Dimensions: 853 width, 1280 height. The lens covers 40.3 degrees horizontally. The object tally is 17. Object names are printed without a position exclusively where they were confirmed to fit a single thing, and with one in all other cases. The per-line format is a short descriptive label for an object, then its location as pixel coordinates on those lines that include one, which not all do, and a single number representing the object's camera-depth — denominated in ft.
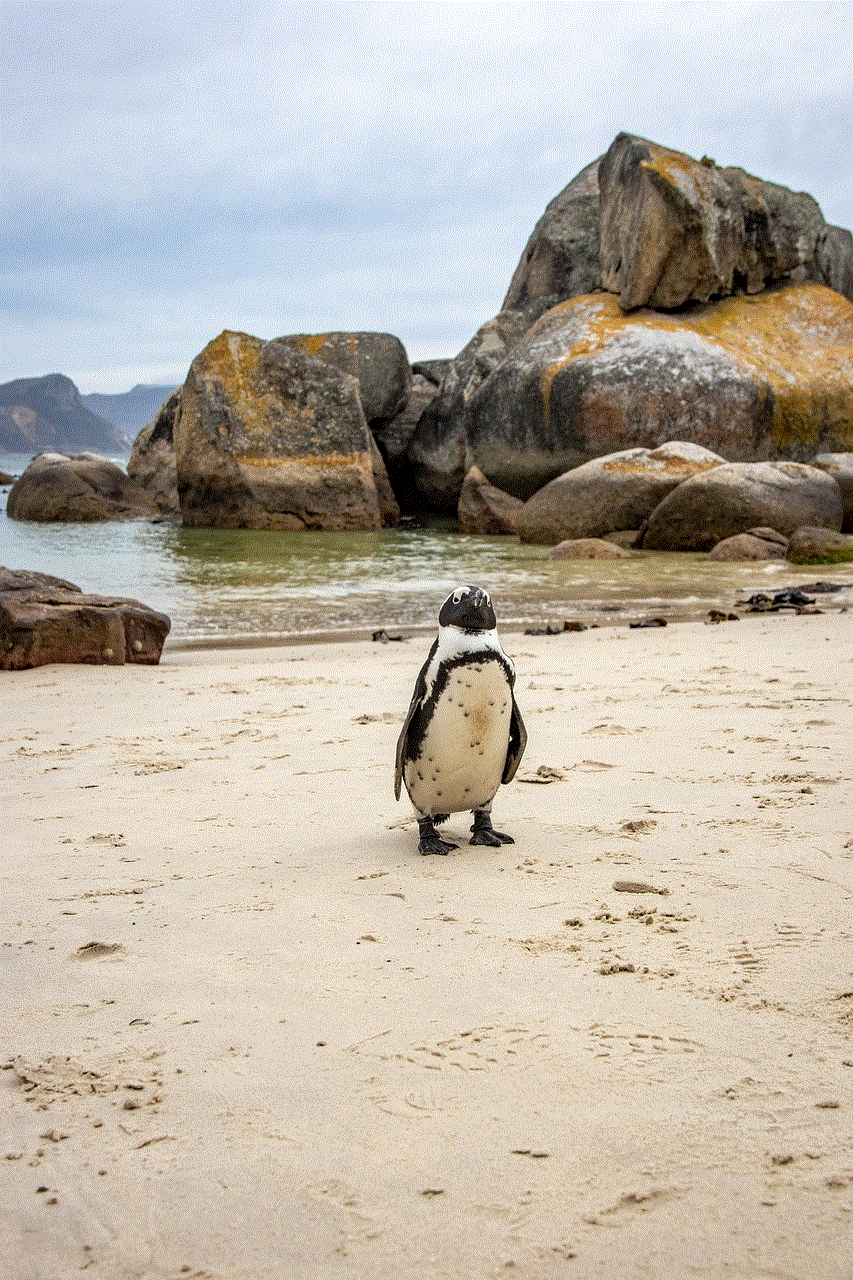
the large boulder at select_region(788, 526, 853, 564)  46.93
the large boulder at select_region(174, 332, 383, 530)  73.92
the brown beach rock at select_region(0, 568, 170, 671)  24.90
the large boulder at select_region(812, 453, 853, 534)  59.98
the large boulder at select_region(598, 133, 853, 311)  72.69
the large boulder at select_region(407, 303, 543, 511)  80.07
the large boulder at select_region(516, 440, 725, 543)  59.93
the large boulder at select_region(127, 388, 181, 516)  91.78
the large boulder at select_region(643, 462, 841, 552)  54.54
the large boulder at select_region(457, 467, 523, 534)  70.59
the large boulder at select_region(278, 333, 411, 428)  84.84
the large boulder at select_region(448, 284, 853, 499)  68.28
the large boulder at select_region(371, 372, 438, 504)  88.53
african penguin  11.53
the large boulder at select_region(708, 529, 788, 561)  49.62
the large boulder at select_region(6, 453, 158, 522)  85.51
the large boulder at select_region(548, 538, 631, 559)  52.37
